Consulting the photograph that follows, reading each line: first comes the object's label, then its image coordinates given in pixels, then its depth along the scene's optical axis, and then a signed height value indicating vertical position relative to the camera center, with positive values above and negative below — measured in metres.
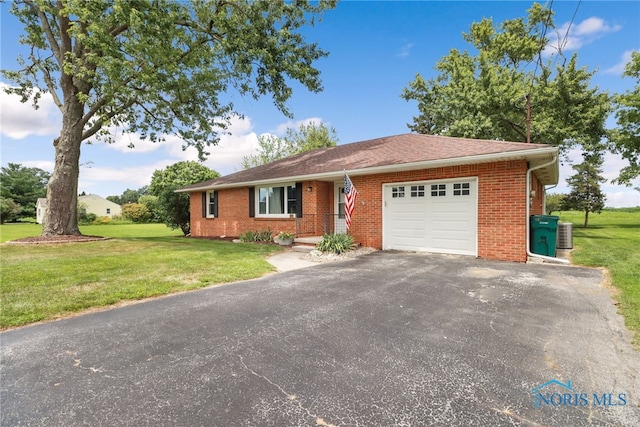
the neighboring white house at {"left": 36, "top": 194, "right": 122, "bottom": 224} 55.87 +0.90
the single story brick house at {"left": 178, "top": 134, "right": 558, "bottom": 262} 7.66 +0.45
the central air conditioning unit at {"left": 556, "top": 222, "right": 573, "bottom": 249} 9.96 -1.00
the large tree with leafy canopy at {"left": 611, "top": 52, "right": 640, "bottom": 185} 19.25 +5.51
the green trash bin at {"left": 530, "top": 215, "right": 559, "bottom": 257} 7.56 -0.72
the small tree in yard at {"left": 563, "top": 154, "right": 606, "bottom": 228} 22.83 +1.18
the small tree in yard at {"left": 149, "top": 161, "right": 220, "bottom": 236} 18.33 +2.12
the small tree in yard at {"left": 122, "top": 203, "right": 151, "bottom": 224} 41.34 -0.40
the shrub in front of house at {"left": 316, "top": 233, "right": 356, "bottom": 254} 9.18 -1.09
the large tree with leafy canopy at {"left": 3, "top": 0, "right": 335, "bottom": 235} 9.86 +5.79
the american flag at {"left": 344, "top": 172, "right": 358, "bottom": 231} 9.42 +0.34
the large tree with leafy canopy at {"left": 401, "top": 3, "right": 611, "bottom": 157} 18.20 +6.74
